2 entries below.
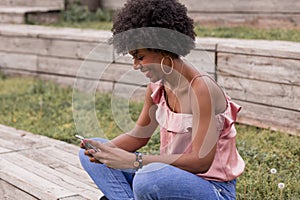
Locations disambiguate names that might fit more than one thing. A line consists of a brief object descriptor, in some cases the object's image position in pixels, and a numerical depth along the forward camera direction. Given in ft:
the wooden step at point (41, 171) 10.02
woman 7.42
